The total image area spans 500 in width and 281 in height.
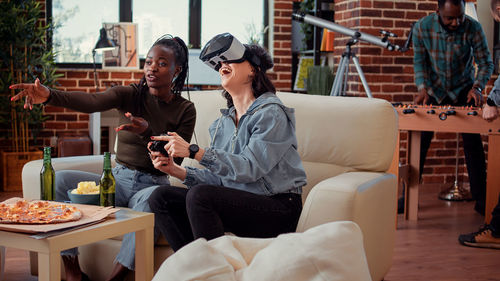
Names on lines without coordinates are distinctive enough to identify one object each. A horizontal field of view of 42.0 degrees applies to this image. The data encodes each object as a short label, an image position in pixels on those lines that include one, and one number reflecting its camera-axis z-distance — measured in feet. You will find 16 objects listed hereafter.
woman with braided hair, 8.48
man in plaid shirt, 14.15
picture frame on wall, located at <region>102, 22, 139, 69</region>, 18.71
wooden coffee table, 6.13
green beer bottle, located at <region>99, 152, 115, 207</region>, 7.59
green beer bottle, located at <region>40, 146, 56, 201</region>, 7.80
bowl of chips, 7.45
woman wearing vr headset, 7.30
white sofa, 7.64
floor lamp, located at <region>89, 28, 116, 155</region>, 16.85
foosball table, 12.41
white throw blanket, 3.85
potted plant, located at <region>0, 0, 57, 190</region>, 16.31
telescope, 15.83
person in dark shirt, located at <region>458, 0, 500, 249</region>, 11.56
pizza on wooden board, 6.47
